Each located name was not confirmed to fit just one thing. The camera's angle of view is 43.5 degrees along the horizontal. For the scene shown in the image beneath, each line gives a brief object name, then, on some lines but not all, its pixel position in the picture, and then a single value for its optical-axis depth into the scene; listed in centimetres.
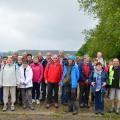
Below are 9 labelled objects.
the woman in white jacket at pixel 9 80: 534
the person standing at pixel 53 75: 544
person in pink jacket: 555
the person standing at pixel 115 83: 535
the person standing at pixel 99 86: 530
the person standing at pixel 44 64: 566
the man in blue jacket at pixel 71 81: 526
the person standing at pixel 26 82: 543
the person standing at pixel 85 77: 545
